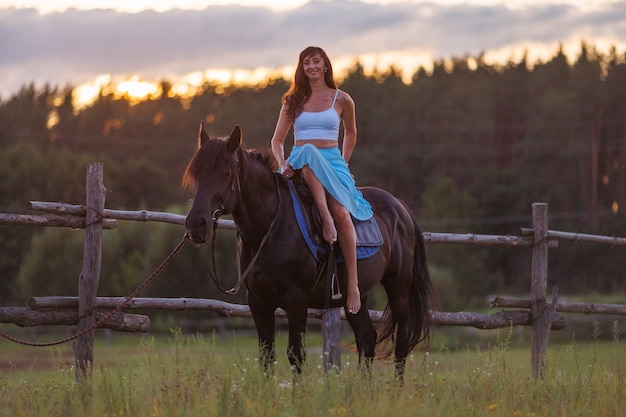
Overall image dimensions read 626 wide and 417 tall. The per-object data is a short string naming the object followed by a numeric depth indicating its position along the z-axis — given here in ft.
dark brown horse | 40.52
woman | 44.32
